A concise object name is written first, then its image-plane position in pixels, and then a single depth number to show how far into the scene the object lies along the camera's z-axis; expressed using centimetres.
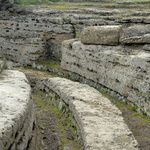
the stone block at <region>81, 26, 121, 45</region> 913
